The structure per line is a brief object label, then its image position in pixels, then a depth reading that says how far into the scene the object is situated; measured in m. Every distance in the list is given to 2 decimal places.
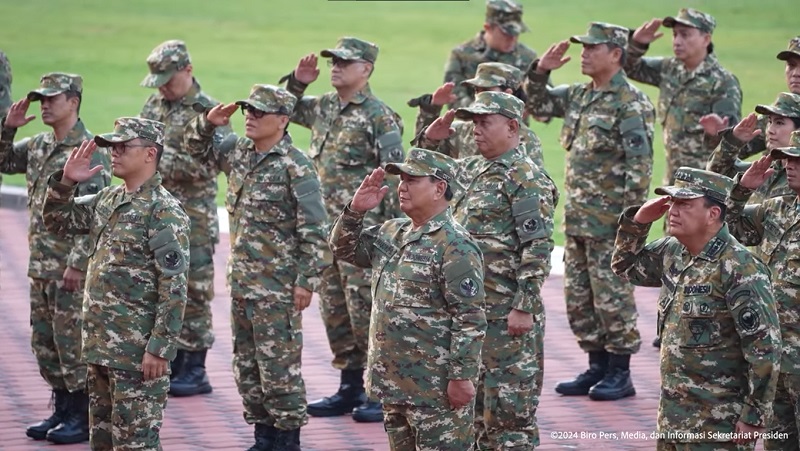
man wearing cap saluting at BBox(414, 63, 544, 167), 18.68
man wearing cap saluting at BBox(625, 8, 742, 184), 22.82
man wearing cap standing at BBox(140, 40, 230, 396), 20.66
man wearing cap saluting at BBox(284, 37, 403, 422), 20.19
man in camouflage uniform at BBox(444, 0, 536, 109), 25.79
